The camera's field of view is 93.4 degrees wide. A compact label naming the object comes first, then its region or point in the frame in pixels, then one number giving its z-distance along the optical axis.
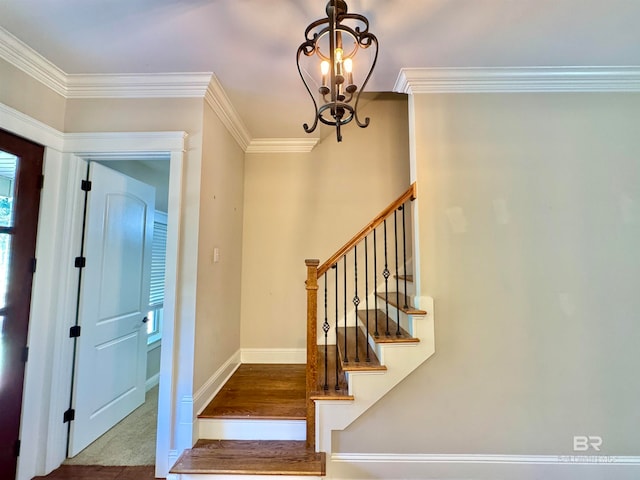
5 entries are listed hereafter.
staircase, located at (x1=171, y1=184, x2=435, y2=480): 1.93
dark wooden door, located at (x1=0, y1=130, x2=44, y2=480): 1.88
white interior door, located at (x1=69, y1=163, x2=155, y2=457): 2.30
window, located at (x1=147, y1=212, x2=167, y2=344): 3.68
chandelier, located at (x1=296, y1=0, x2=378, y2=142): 1.29
